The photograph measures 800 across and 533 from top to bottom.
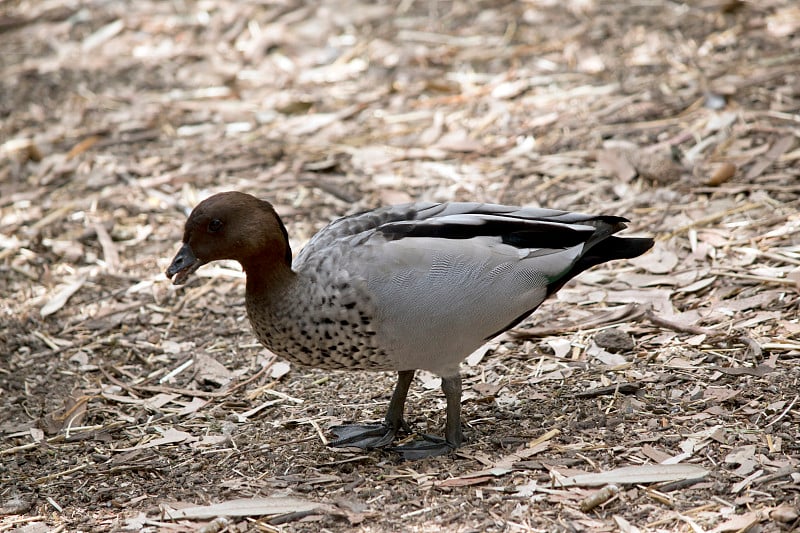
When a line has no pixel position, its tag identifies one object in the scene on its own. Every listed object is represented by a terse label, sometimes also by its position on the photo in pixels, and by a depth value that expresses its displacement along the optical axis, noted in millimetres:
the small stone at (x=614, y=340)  9891
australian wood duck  8180
